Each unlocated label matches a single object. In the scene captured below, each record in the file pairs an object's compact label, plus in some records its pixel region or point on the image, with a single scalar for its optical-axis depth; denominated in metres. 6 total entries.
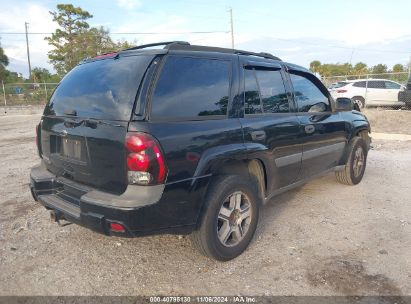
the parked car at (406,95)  14.77
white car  17.48
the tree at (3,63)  40.41
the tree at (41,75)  42.54
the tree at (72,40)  40.59
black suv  2.66
